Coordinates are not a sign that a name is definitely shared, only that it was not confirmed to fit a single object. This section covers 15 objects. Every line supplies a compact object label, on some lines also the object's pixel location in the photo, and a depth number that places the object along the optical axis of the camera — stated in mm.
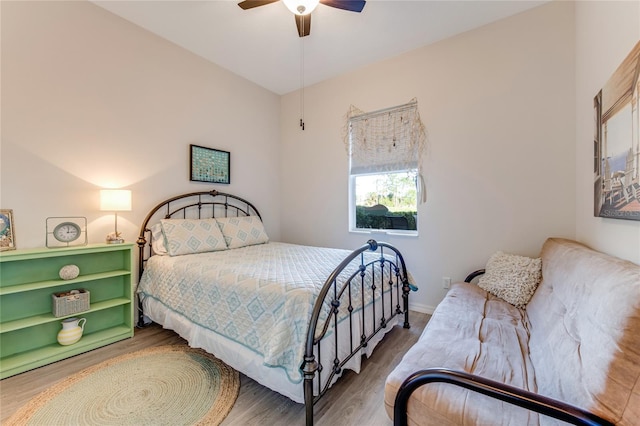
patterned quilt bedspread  1443
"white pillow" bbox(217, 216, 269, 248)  3080
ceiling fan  1900
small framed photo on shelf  1921
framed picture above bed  3133
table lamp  2293
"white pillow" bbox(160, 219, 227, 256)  2600
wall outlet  2801
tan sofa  817
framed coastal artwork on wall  1263
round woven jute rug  1484
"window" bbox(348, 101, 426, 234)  3035
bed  1450
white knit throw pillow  2020
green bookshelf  1927
